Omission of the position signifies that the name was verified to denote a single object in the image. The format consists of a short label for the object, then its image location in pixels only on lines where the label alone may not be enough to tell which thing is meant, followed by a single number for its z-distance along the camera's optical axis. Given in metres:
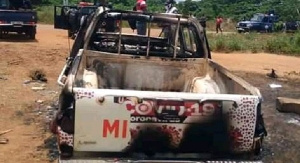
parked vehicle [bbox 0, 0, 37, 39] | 17.75
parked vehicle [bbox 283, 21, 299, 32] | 39.01
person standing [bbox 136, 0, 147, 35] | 13.83
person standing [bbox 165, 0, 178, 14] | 13.60
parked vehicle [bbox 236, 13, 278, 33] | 38.53
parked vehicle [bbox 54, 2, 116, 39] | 8.39
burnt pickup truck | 3.92
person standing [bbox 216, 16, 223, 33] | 36.81
